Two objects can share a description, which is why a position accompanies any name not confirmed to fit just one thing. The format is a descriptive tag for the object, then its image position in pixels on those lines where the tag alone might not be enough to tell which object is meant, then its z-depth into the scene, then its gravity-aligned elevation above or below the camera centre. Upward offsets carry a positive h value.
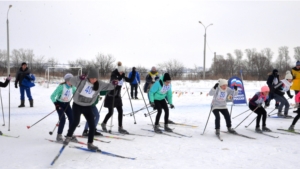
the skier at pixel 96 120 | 6.59 -1.02
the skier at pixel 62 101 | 6.16 -0.57
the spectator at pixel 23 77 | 11.28 -0.18
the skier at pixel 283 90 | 9.92 -0.40
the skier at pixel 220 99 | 7.25 -0.54
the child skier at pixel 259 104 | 7.71 -0.71
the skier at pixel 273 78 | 10.37 -0.02
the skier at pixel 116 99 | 7.12 -0.58
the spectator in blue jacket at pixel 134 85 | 14.57 -0.48
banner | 12.66 -0.73
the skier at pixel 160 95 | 7.49 -0.49
